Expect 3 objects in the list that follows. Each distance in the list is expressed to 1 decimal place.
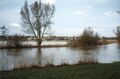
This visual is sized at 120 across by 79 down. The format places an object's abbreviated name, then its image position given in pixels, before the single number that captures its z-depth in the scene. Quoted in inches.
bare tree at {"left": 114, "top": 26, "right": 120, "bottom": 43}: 1745.2
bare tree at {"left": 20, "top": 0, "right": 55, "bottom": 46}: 937.6
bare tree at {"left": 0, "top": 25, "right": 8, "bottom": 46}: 897.1
